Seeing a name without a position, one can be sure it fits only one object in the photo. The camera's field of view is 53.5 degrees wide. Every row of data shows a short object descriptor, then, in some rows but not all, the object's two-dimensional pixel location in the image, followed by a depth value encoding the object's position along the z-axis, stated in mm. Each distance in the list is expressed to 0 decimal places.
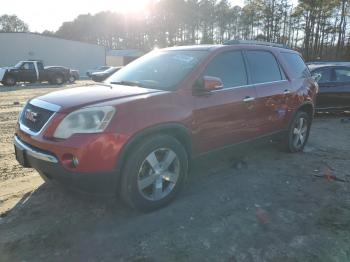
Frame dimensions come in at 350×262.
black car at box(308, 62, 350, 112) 9867
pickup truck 23766
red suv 3227
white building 37906
